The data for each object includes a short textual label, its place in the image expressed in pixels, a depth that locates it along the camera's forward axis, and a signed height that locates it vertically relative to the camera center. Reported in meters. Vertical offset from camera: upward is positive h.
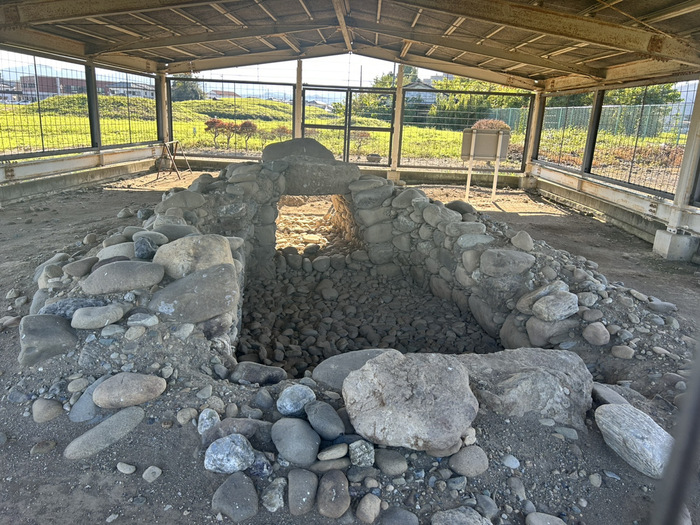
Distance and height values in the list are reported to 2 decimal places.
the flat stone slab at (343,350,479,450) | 2.34 -1.28
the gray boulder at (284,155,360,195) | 6.30 -0.59
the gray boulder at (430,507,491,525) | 2.01 -1.51
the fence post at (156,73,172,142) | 13.68 +0.28
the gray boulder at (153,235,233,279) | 3.52 -0.94
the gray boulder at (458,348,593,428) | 2.71 -1.38
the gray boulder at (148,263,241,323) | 3.20 -1.13
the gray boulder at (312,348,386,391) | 2.92 -1.42
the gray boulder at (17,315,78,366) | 2.84 -1.27
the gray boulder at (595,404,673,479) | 2.34 -1.39
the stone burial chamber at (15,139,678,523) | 2.31 -1.37
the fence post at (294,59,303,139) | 13.14 +0.49
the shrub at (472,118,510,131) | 15.95 +0.47
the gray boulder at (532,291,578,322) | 4.11 -1.33
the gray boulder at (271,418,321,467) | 2.26 -1.42
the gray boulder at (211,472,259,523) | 2.01 -1.50
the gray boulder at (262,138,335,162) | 6.86 -0.30
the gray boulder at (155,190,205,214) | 5.18 -0.82
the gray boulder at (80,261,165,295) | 3.24 -1.03
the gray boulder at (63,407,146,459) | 2.29 -1.47
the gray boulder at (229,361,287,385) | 2.99 -1.48
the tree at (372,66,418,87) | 19.32 +2.21
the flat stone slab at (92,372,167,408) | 2.55 -1.38
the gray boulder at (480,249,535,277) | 4.71 -1.15
